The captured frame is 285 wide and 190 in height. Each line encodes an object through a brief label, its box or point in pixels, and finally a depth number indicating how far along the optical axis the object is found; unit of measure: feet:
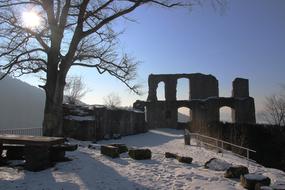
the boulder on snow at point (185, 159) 22.72
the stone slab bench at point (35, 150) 18.79
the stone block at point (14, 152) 21.78
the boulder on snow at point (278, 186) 15.36
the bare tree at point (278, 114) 106.48
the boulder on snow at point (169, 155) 24.44
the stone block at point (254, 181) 16.17
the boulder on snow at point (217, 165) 20.53
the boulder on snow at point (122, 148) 25.18
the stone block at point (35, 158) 18.93
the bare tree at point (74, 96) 102.04
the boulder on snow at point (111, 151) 23.32
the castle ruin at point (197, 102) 85.25
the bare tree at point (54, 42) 29.93
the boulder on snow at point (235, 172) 18.44
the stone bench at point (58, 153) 20.96
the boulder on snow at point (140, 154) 22.91
